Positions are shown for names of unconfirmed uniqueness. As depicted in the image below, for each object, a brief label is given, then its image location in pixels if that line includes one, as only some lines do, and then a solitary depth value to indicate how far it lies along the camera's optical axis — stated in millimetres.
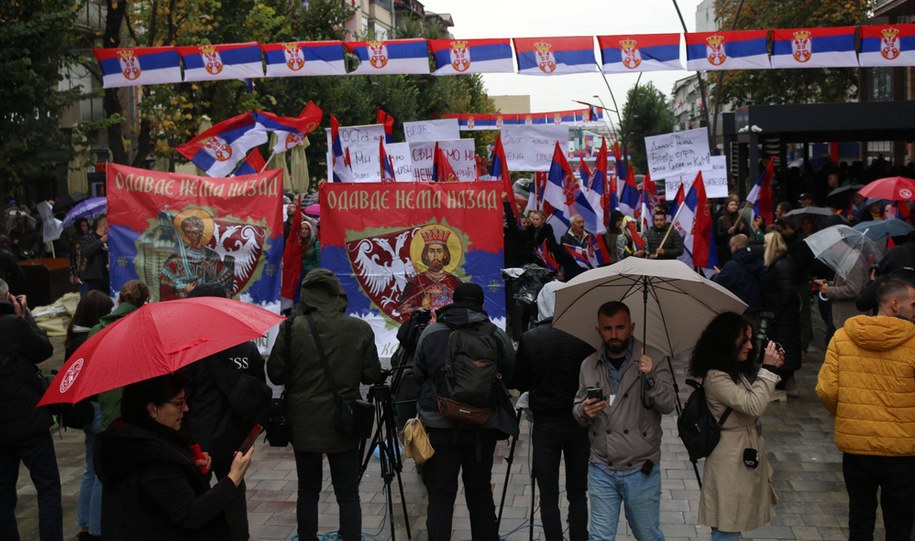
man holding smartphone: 5305
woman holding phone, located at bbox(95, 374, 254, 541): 3754
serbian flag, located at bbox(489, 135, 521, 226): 13538
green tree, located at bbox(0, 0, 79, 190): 11750
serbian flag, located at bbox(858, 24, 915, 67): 13281
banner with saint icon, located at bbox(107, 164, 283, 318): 8781
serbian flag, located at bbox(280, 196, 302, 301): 9891
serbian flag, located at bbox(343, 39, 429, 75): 13781
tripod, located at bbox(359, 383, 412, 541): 6379
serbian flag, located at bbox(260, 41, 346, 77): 13977
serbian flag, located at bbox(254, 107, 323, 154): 14320
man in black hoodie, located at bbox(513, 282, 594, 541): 5895
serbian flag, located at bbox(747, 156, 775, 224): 14765
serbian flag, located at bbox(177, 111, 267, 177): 13219
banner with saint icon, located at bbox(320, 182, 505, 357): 8453
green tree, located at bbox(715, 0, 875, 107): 34062
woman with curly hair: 5051
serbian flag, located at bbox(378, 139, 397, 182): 16234
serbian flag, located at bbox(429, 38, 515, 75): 13762
